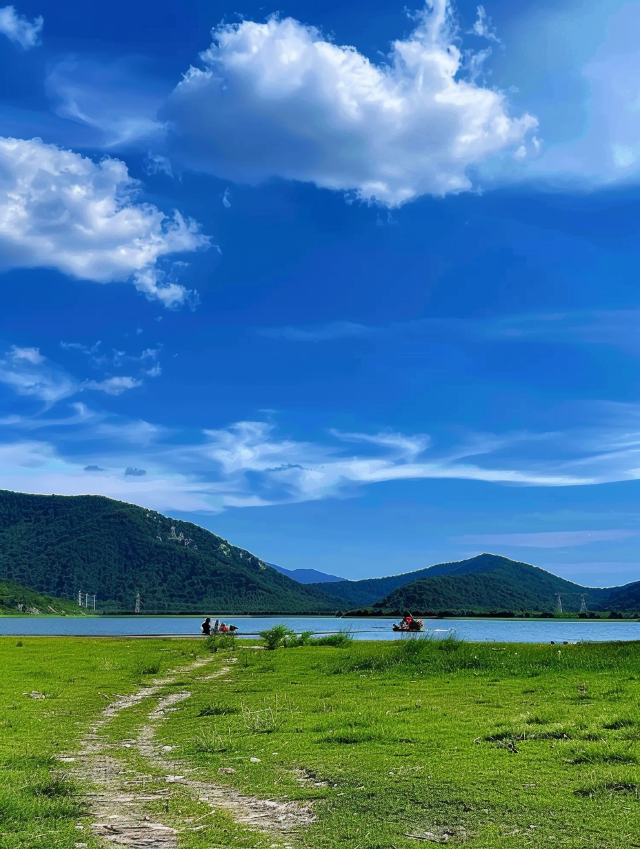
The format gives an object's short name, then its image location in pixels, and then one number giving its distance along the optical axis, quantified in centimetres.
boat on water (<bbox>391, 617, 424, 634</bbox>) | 6330
